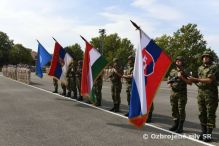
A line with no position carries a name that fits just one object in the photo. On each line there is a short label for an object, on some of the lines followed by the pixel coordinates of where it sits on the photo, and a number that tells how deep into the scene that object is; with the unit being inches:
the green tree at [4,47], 2859.7
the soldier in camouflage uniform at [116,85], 311.0
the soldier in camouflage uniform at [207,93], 200.8
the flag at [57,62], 399.3
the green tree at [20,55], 2952.0
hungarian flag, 292.2
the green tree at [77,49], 2638.1
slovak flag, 204.0
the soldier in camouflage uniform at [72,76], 405.6
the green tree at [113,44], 2078.5
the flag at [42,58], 429.3
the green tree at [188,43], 1431.4
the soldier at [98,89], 357.3
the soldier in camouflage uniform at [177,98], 227.1
